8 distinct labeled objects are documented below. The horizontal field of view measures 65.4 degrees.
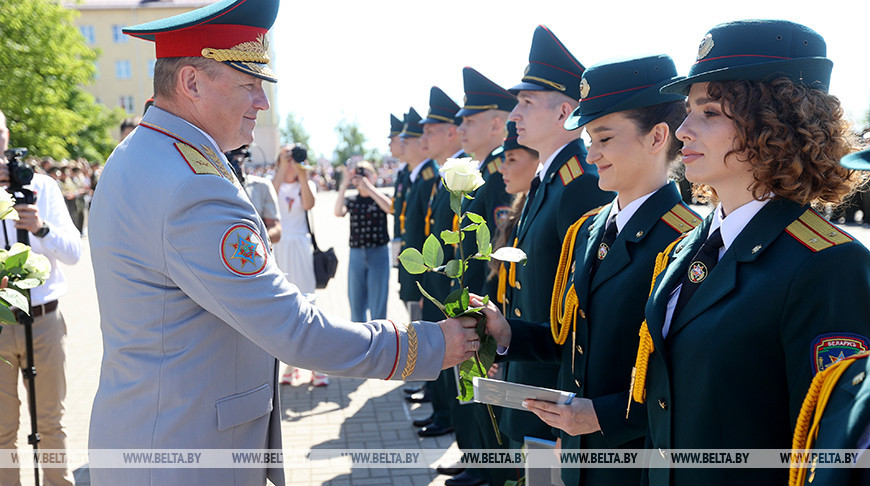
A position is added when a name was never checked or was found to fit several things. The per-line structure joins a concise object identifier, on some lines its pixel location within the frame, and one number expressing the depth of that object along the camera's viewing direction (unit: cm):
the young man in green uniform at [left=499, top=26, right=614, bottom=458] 312
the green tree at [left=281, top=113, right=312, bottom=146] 7725
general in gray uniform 195
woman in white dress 688
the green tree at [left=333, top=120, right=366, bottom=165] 7044
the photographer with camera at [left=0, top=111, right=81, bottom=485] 388
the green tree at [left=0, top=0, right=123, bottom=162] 2838
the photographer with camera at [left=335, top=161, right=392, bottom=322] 714
